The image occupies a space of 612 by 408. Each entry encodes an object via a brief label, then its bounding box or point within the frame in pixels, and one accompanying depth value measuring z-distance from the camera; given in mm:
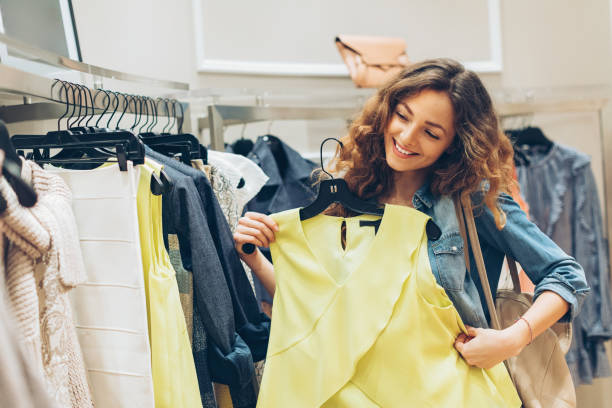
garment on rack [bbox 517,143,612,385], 2201
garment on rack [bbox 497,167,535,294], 1507
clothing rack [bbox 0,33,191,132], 1018
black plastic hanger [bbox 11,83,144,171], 1040
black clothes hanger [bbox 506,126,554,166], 2289
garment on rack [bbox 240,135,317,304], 1935
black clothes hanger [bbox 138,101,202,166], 1361
